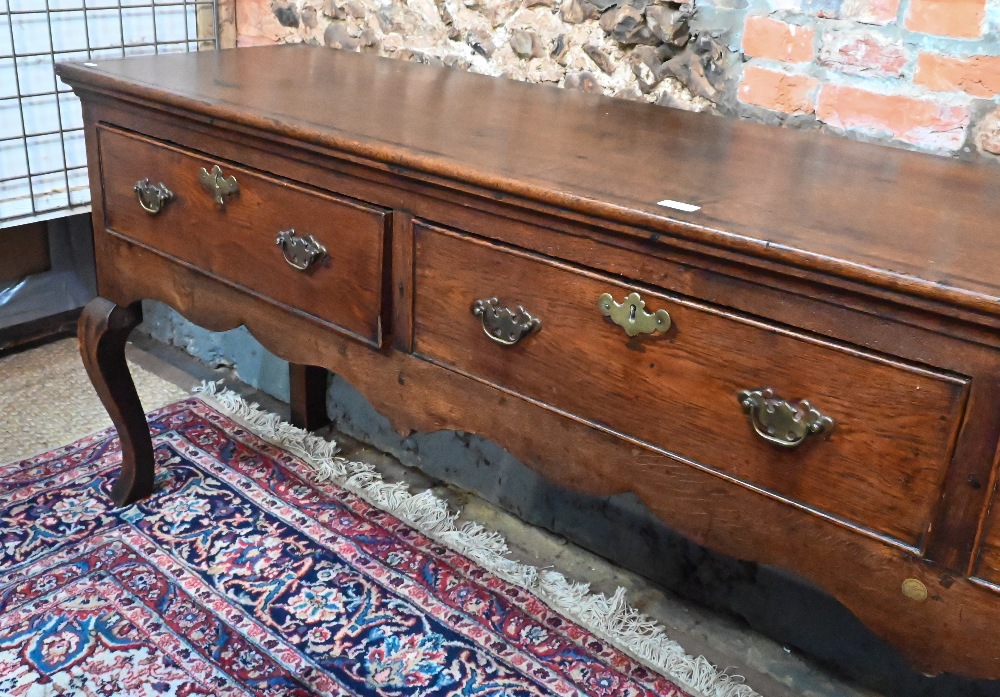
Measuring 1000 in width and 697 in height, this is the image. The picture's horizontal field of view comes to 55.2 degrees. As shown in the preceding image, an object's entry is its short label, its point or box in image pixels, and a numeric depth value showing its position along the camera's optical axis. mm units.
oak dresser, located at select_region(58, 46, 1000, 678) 897
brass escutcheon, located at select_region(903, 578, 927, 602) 942
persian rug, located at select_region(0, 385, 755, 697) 1537
